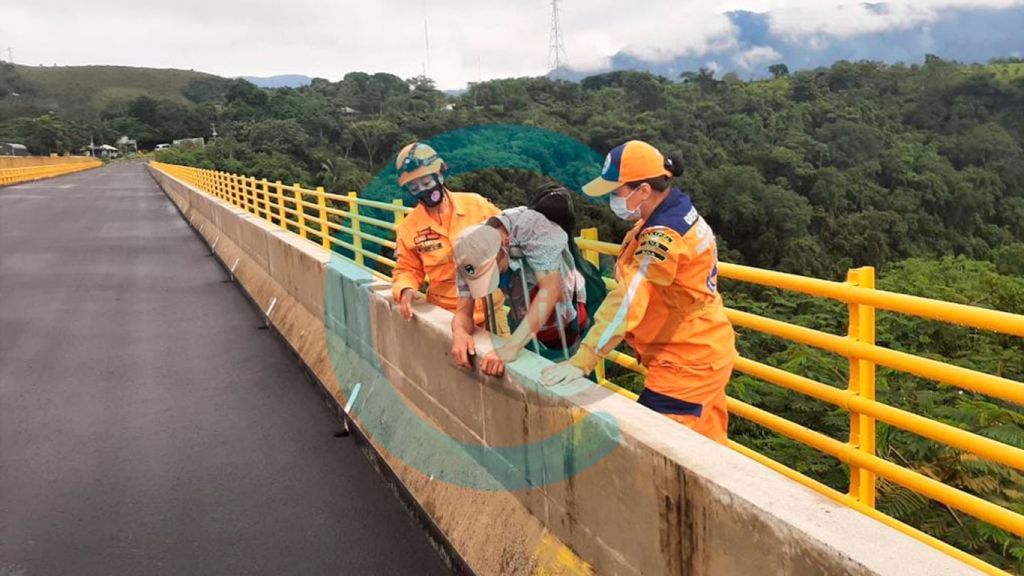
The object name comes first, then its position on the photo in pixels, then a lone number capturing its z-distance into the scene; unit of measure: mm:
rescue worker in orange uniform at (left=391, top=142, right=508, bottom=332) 4609
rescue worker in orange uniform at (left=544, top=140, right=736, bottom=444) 2957
